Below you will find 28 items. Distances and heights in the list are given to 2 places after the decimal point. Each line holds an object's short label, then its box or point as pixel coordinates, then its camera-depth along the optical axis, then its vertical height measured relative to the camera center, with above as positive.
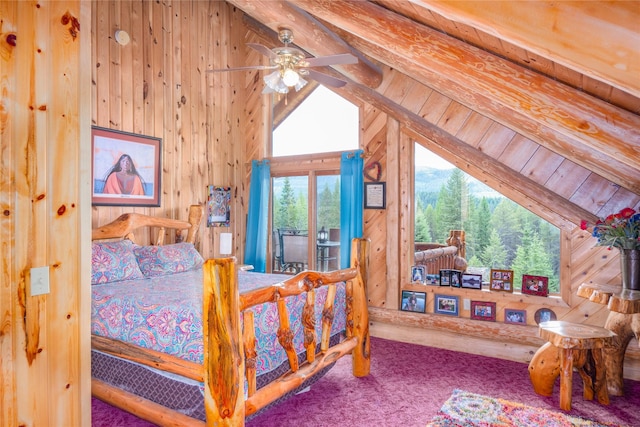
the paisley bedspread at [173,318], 2.42 -0.66
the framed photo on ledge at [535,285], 3.90 -0.67
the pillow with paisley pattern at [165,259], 4.02 -0.44
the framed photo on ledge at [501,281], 4.10 -0.65
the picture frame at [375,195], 4.77 +0.25
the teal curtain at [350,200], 4.84 +0.19
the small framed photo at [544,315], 3.85 -0.94
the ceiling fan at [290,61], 2.97 +1.15
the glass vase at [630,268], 2.74 -0.35
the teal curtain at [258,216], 5.60 +0.00
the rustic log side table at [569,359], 2.85 -1.05
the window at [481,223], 3.97 -0.08
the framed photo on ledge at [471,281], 4.26 -0.68
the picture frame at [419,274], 4.59 -0.65
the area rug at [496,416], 2.65 -1.34
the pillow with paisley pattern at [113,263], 3.52 -0.42
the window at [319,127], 5.14 +1.18
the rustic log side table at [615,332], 2.84 -0.87
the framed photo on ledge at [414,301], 4.52 -0.95
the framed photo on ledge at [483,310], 4.14 -0.96
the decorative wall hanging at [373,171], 4.82 +0.53
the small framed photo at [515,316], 3.98 -0.98
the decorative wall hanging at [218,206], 5.38 +0.14
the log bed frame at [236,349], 2.09 -0.82
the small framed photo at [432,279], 4.50 -0.70
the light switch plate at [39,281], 1.63 -0.26
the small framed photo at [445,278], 4.41 -0.67
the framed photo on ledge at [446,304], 4.35 -0.95
